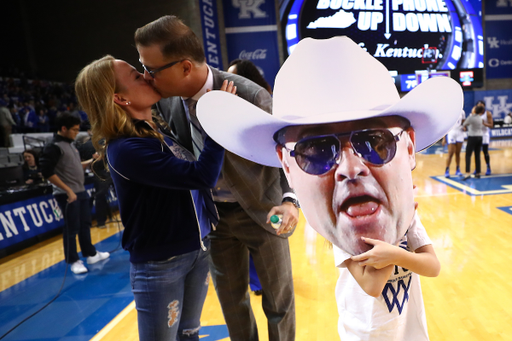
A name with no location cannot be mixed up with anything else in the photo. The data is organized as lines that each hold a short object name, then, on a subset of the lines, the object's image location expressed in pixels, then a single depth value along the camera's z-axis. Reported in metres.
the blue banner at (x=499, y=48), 11.79
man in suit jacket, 0.88
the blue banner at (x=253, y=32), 10.30
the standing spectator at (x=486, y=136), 5.86
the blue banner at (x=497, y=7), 11.49
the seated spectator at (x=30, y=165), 5.56
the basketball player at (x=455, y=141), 6.10
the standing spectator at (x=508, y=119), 11.42
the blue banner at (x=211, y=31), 8.82
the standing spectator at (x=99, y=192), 4.47
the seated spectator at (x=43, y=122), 8.90
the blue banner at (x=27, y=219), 3.83
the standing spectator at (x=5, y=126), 7.46
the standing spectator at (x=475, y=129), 5.75
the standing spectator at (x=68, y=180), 3.20
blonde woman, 1.00
